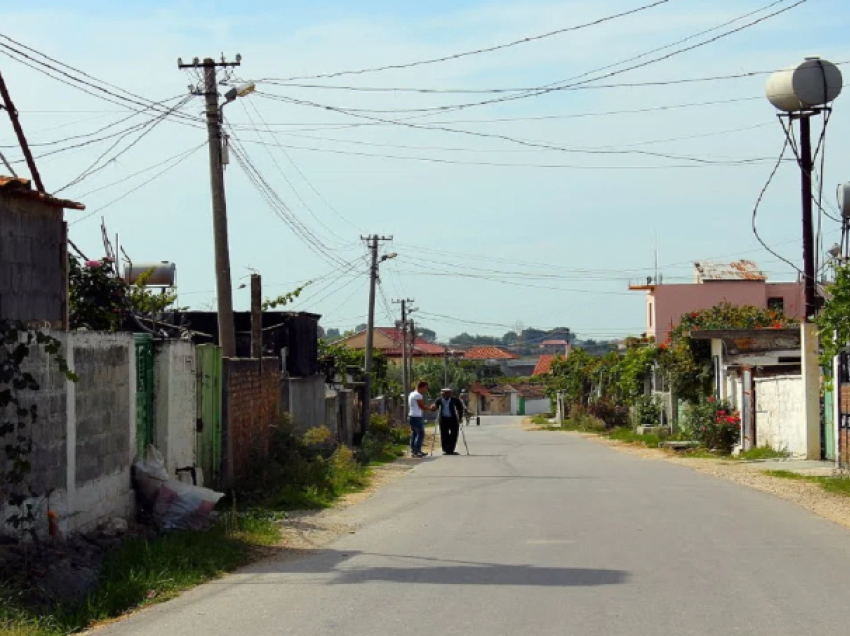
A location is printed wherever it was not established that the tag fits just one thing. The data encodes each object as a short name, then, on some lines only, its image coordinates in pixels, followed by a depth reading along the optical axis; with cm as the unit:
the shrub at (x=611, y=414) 5244
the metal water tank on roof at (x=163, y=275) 2905
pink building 6806
